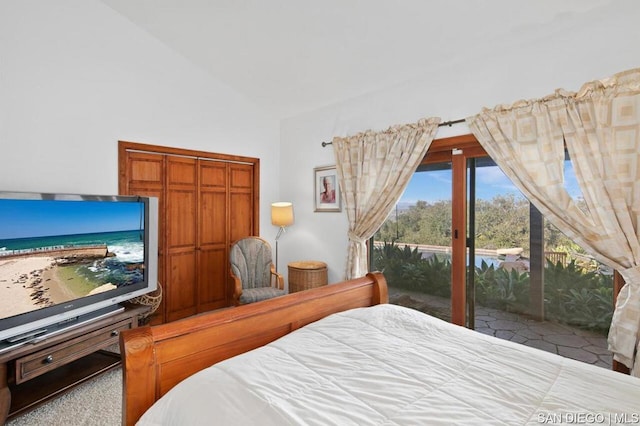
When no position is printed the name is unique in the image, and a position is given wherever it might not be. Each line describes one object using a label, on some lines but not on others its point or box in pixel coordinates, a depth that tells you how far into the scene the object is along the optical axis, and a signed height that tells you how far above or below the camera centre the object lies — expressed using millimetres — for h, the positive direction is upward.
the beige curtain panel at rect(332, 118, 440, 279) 3104 +447
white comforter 1021 -631
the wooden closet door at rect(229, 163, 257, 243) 4227 +190
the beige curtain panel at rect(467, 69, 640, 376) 2033 +320
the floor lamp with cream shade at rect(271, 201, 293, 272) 4094 +6
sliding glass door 2391 -413
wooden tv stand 1928 -971
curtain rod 2809 +819
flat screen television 2025 -319
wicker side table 3709 -717
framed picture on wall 3920 +312
